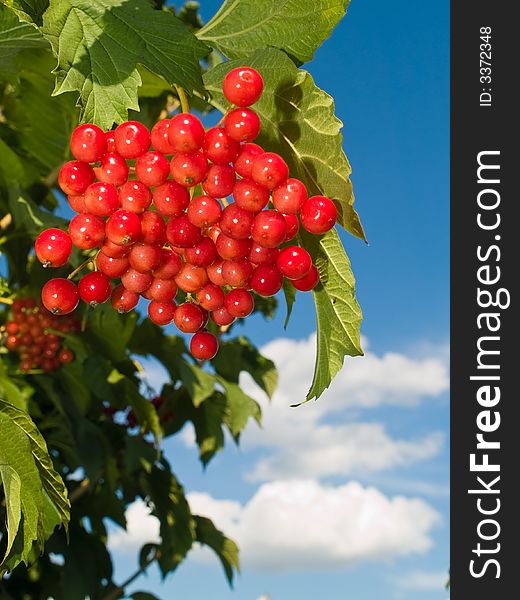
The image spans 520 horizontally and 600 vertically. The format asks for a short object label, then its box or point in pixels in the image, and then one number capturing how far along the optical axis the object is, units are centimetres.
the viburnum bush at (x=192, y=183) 37
